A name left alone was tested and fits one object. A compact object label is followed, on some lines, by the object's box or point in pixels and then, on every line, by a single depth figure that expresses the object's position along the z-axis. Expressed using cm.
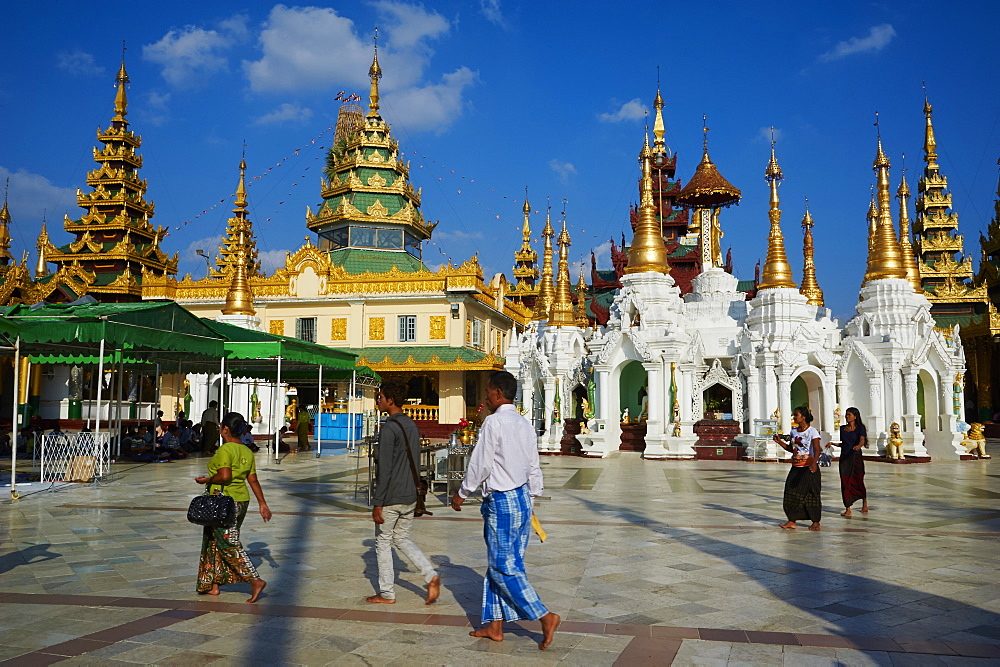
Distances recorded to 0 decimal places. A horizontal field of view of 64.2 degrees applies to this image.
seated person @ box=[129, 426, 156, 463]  2073
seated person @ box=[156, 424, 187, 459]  2158
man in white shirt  522
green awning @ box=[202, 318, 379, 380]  2031
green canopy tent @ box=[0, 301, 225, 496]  1367
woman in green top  639
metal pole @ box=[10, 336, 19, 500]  1257
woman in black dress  1102
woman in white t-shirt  992
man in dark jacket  614
